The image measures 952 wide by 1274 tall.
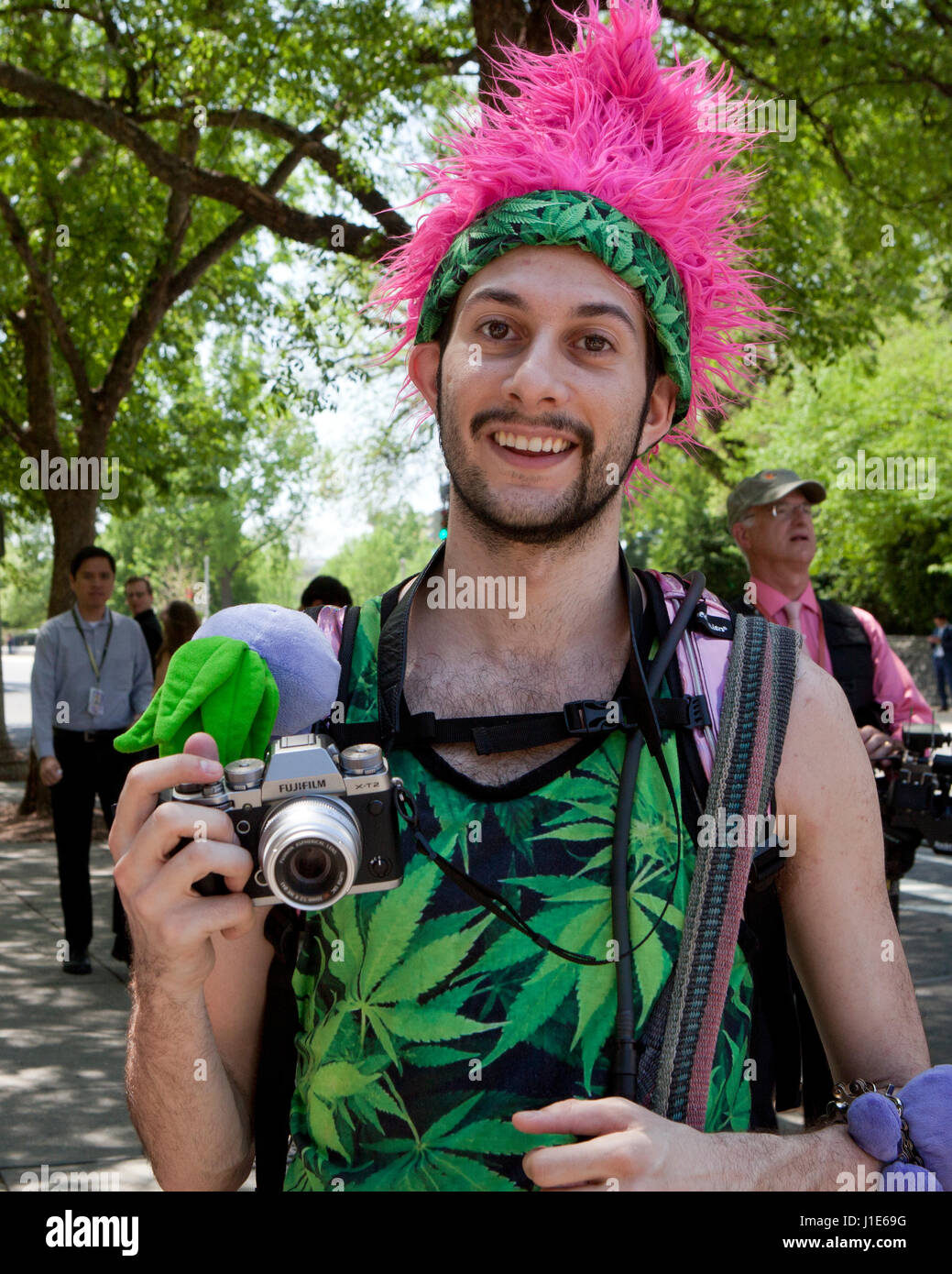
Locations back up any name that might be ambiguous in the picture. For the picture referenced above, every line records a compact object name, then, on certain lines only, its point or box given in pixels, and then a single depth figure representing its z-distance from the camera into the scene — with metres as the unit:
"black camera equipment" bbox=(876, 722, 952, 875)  3.97
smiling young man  1.53
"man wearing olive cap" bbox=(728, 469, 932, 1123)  4.91
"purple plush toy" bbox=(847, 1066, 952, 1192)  1.53
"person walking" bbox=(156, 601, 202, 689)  7.30
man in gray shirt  6.66
